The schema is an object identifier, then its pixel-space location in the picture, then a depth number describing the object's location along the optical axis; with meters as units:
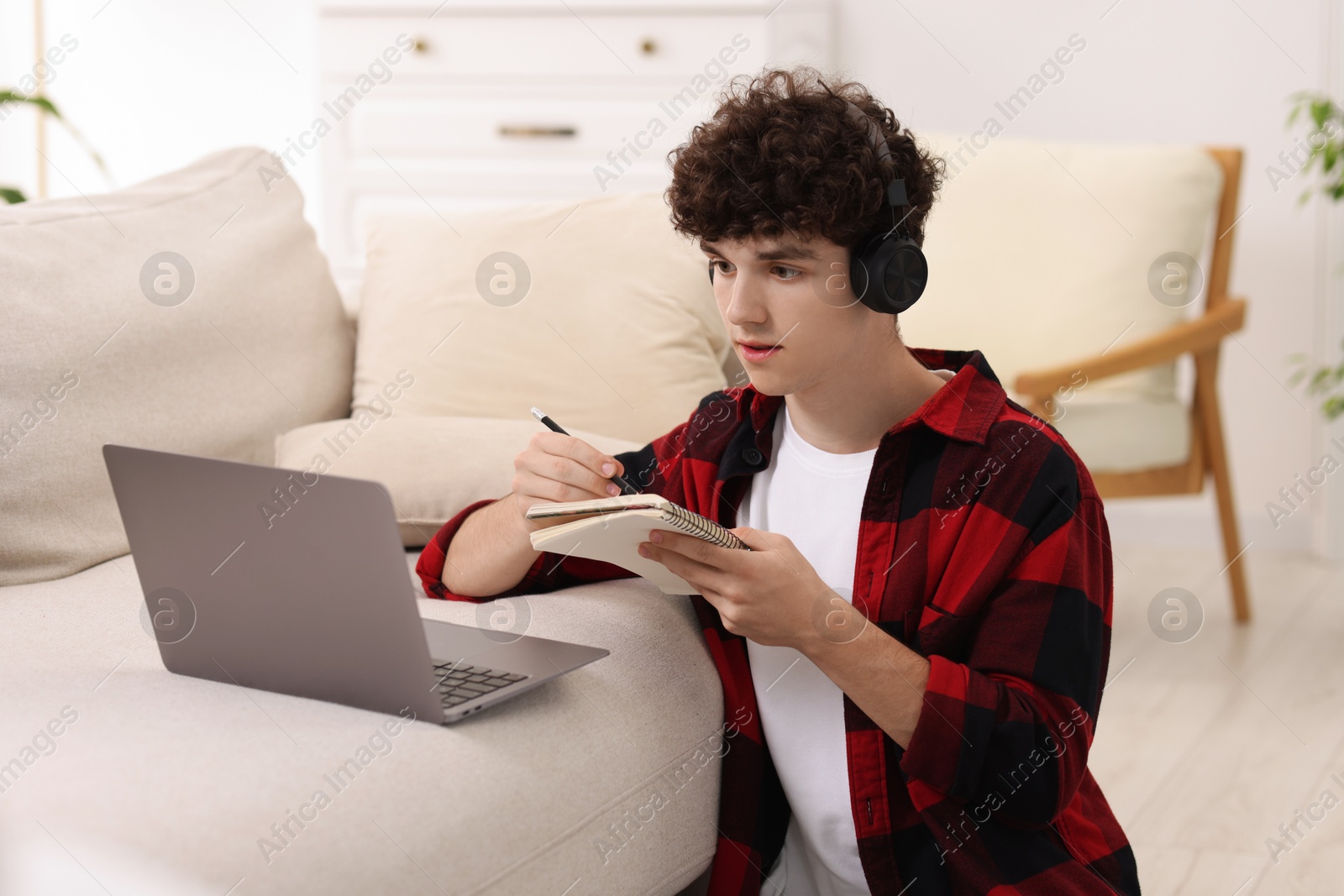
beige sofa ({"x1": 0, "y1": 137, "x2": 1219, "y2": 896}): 0.73
